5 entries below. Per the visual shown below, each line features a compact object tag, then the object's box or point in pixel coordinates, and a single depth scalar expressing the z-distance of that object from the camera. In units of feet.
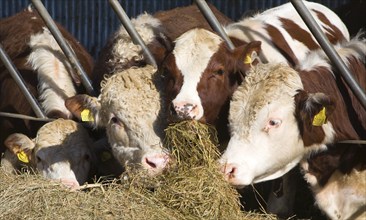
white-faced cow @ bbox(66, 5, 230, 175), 43.74
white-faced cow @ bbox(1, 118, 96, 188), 48.09
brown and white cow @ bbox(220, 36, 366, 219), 41.29
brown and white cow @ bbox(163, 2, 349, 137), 42.16
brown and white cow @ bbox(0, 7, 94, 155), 52.86
